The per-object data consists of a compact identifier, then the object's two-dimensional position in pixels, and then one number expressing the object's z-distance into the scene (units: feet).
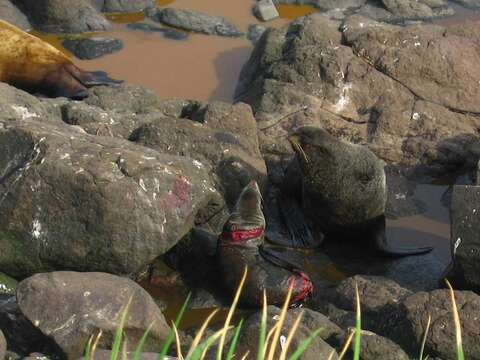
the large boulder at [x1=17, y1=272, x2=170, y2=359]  32.24
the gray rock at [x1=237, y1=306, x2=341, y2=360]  31.48
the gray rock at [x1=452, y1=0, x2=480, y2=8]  83.87
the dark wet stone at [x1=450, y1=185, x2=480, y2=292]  38.40
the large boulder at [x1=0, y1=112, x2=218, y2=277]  38.58
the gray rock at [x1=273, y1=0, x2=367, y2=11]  83.05
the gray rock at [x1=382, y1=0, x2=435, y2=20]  81.46
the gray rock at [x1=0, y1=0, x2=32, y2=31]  76.02
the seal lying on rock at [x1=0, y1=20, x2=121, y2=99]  62.85
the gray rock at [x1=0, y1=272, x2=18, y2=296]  39.04
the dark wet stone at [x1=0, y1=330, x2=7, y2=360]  30.40
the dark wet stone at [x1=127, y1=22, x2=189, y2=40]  75.77
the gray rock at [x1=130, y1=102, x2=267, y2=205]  47.09
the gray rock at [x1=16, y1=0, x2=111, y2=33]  76.18
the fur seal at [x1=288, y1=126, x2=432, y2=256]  46.60
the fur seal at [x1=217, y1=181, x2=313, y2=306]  39.24
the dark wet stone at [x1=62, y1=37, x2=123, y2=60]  71.15
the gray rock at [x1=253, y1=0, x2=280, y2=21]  79.92
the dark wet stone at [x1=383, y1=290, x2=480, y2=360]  33.65
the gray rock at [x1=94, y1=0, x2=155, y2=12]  80.33
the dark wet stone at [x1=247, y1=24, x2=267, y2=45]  75.82
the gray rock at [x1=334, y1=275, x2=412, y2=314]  38.65
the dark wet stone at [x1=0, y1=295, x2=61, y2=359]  32.94
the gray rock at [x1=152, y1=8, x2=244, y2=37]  77.00
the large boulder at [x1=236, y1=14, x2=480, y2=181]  56.49
